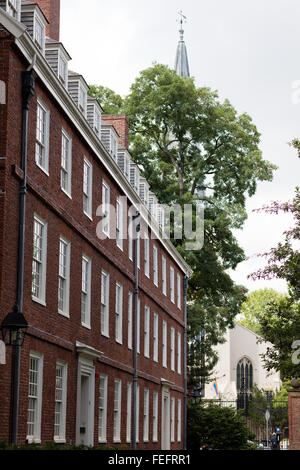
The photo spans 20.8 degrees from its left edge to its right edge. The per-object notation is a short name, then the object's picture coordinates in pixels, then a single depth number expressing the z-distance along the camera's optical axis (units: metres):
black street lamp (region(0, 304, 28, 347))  14.70
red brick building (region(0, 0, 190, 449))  17.17
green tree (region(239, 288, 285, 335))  85.06
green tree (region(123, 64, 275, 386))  44.09
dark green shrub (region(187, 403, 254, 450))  42.97
